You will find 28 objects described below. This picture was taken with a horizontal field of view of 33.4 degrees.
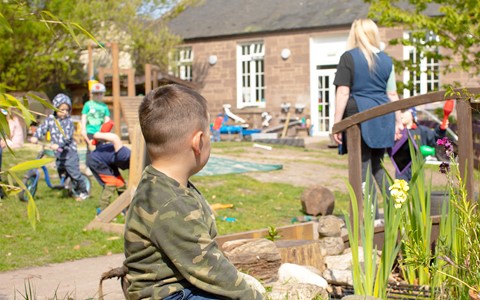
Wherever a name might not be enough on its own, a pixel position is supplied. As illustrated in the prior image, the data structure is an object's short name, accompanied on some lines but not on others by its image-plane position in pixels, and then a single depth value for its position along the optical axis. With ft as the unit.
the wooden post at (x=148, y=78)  79.18
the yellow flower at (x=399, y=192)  12.39
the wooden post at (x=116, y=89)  64.39
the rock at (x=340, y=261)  17.31
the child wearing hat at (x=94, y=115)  41.91
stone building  102.42
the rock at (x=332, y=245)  18.85
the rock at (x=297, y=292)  14.26
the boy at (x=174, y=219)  9.21
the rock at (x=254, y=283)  14.25
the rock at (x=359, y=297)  13.12
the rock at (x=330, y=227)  20.48
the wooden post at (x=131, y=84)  73.30
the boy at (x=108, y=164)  29.63
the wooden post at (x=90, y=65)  79.00
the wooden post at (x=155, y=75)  87.86
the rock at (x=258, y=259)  16.92
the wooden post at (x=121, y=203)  23.75
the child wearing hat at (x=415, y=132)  26.53
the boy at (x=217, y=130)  89.76
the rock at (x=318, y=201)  30.25
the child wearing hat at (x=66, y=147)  34.22
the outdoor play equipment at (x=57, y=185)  34.35
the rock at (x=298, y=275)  15.74
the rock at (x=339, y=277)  16.29
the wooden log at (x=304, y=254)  17.65
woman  21.84
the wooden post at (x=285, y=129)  98.05
